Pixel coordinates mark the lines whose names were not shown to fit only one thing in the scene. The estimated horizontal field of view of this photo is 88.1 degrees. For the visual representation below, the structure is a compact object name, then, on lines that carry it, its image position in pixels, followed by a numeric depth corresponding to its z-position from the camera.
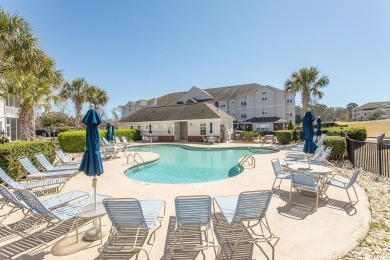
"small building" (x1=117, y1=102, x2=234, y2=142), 27.45
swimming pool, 11.10
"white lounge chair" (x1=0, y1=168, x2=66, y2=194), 6.71
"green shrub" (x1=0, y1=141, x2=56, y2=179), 8.34
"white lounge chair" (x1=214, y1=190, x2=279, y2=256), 3.91
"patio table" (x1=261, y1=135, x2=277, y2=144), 23.23
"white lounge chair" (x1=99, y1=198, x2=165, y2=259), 3.67
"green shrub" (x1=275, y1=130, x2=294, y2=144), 22.27
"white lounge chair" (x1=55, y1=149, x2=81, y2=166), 10.77
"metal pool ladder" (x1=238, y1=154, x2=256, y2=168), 11.96
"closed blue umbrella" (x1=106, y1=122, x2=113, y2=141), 17.95
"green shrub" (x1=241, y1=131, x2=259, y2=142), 25.60
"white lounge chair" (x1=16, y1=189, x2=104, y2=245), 4.08
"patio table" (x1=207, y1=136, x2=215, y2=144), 24.39
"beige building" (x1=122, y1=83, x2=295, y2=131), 38.19
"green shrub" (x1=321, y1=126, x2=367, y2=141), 18.12
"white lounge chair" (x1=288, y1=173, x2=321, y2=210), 5.84
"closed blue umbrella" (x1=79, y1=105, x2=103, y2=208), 4.75
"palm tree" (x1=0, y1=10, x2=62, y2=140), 10.84
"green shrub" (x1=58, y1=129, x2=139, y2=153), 19.59
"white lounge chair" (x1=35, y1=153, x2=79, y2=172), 9.12
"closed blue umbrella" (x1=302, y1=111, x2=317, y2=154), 8.11
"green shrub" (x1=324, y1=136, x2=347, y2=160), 13.10
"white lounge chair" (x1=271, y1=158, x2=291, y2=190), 7.17
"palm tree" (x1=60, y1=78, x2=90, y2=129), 32.16
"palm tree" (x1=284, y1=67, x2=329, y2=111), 30.17
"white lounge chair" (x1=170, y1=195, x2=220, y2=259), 3.78
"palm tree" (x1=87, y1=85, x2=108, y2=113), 33.66
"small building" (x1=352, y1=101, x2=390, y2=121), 90.94
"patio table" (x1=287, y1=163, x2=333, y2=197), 6.44
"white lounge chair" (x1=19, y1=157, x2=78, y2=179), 8.16
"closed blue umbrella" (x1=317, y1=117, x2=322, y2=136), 14.96
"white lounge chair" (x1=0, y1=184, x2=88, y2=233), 4.50
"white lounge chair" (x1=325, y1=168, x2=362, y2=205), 5.91
